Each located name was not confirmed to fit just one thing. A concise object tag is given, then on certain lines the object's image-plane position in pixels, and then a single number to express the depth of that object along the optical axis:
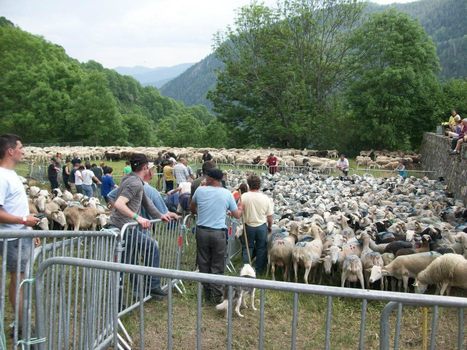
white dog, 5.16
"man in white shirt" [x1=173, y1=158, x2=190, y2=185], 12.77
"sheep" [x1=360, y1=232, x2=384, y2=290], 6.93
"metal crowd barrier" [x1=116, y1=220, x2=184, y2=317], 4.85
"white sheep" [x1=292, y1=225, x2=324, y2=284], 7.21
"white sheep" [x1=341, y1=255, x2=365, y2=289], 6.70
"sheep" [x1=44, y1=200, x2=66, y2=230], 9.95
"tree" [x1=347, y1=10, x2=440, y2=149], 34.44
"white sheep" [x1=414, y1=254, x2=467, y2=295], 6.15
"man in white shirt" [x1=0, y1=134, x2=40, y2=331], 3.85
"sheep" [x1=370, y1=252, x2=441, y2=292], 6.64
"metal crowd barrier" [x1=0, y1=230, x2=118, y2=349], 3.18
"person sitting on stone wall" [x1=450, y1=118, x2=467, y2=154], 15.14
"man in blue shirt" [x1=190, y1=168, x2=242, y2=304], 5.55
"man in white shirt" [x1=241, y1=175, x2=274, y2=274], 7.14
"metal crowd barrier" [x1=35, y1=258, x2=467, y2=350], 2.38
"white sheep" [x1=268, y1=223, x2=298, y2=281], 7.36
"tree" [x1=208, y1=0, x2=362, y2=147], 41.62
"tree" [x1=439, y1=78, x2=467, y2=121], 33.28
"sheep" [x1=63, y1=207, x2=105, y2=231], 10.13
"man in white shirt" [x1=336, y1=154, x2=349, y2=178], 20.90
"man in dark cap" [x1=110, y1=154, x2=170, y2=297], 4.86
